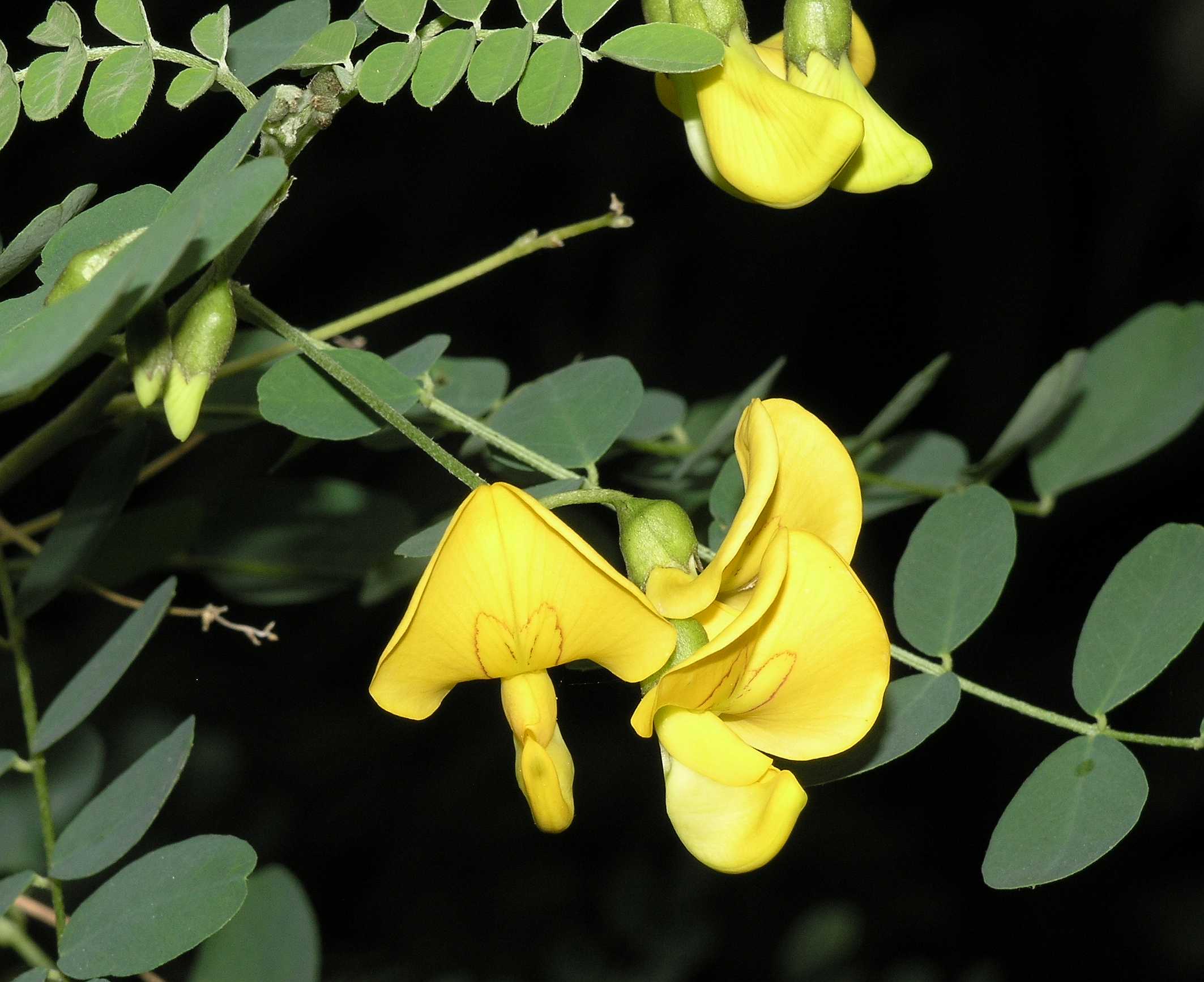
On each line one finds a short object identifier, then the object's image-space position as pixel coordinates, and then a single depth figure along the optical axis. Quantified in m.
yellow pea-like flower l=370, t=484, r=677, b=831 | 0.35
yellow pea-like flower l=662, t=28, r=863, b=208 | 0.36
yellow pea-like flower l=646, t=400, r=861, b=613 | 0.35
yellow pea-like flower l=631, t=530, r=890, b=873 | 0.35
